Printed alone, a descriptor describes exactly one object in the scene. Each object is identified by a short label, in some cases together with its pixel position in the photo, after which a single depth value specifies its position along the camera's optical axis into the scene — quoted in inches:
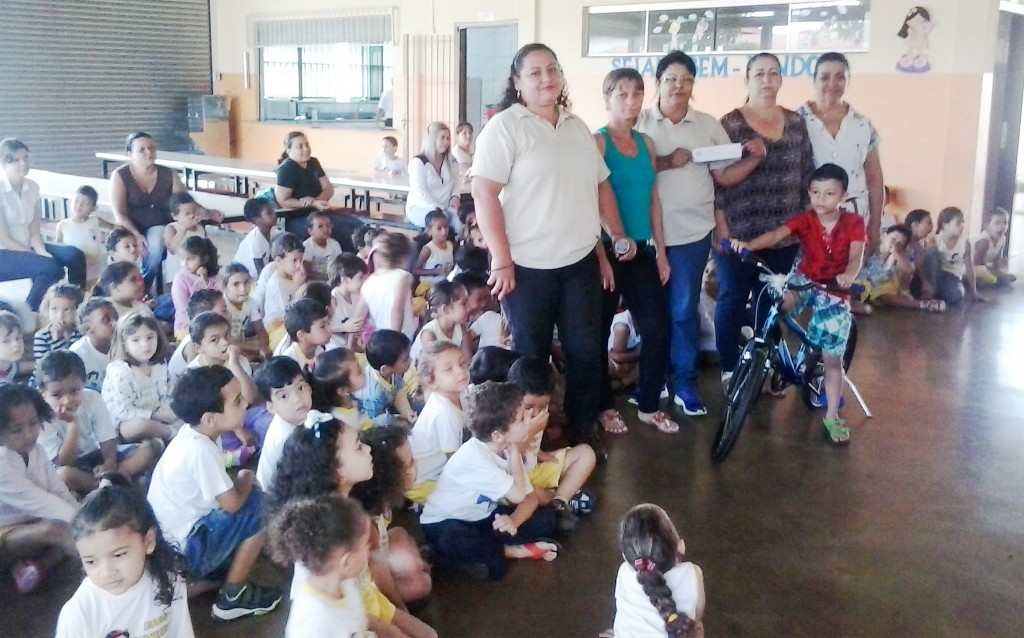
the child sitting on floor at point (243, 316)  174.6
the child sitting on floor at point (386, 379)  140.1
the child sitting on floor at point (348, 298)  170.2
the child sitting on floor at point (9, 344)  131.1
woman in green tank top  142.6
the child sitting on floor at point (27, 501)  103.7
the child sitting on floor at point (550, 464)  119.4
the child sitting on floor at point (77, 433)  120.0
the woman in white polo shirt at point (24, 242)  207.2
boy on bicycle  145.6
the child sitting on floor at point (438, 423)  117.4
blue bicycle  139.1
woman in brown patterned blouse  157.3
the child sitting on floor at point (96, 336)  144.4
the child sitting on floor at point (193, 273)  181.8
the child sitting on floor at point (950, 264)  259.6
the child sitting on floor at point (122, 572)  74.7
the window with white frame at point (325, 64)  464.1
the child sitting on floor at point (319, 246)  226.2
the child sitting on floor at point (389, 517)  95.6
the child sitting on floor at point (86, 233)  226.7
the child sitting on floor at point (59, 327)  161.8
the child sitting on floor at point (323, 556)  73.1
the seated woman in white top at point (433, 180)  269.4
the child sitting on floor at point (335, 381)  121.5
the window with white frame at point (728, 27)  313.0
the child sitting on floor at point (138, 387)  135.0
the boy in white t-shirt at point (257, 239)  220.4
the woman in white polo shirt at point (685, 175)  148.9
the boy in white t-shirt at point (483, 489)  107.2
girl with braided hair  77.2
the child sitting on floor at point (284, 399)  108.9
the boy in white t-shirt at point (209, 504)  99.2
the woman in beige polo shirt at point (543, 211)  126.6
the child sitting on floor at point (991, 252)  282.8
